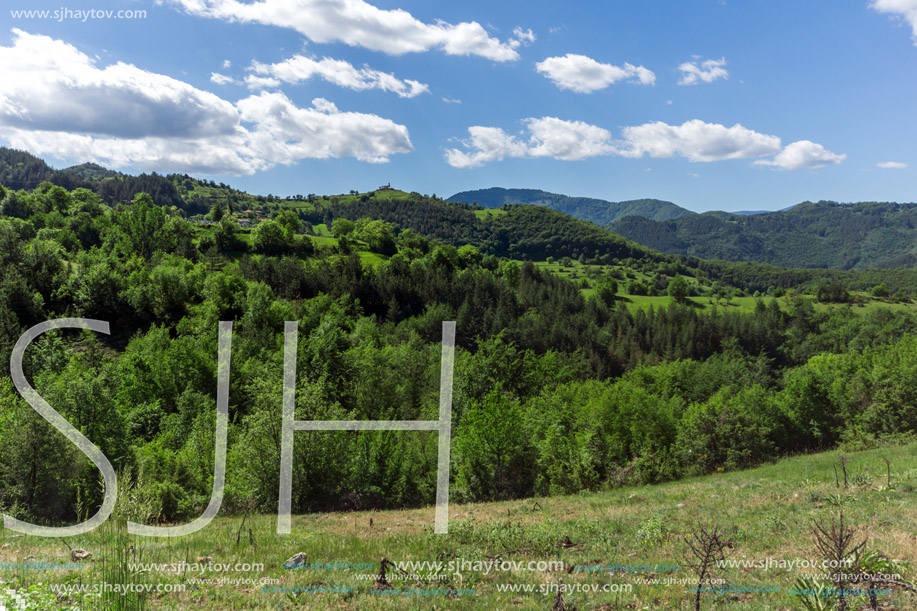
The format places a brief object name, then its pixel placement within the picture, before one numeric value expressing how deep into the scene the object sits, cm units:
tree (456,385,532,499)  3459
